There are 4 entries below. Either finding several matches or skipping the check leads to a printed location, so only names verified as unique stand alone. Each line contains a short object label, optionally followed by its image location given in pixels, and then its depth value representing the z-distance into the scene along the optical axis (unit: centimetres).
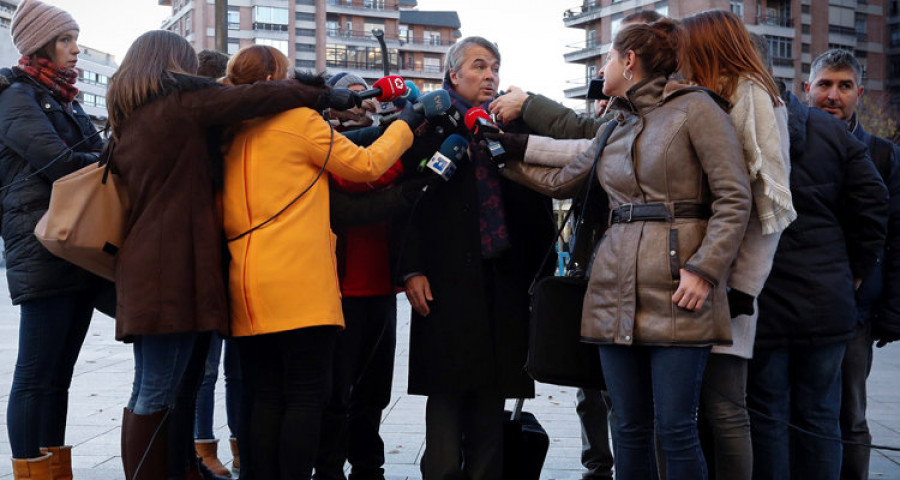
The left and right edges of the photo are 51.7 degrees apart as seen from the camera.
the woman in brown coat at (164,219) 347
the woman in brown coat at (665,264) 314
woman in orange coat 352
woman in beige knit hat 395
